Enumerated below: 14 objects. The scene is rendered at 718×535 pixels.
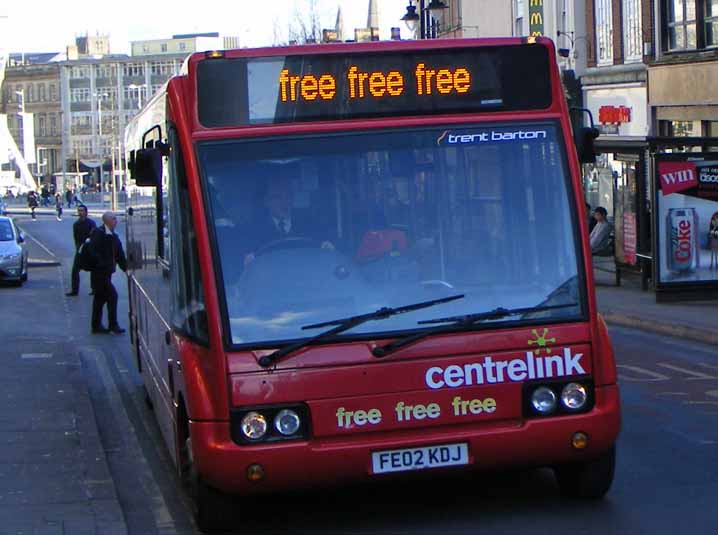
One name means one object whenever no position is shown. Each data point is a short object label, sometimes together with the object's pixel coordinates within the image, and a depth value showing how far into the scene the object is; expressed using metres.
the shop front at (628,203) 23.12
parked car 31.15
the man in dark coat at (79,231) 28.61
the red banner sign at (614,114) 34.31
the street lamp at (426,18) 29.09
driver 7.06
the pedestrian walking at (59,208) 82.07
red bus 6.88
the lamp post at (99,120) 152.38
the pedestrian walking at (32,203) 85.93
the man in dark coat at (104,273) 20.66
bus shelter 21.05
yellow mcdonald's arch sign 37.09
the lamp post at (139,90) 150.00
